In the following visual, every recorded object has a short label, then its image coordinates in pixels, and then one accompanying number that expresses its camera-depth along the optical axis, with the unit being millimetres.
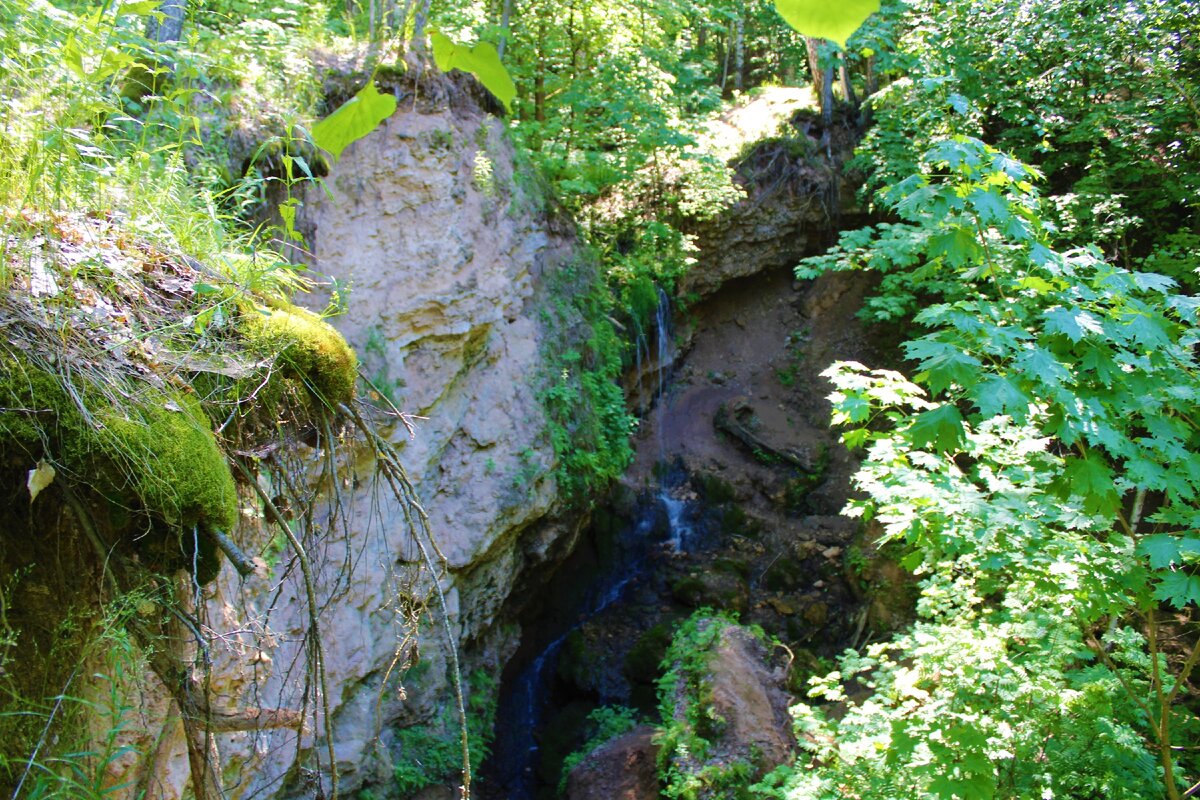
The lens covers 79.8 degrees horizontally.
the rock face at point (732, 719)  5258
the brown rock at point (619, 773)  5824
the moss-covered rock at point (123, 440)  1395
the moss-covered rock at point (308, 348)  1923
